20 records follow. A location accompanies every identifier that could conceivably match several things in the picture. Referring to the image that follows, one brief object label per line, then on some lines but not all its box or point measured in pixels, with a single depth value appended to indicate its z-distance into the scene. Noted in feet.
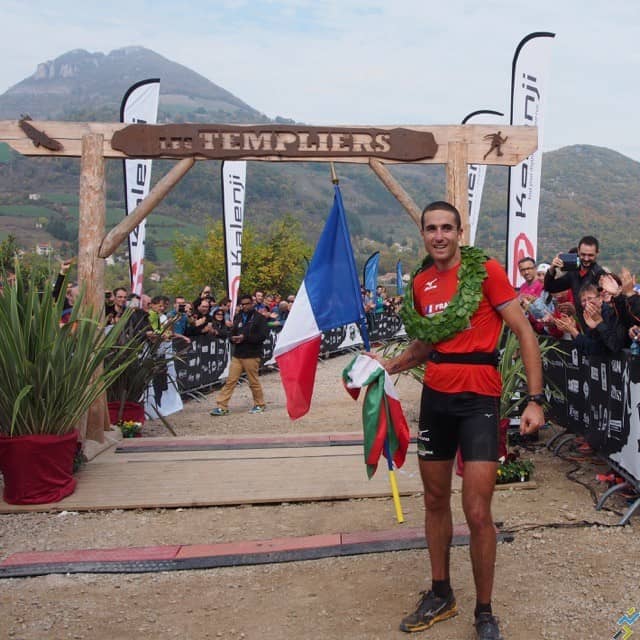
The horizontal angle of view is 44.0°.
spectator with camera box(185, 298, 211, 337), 45.65
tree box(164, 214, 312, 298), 159.43
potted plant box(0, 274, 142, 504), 19.95
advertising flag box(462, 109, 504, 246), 39.65
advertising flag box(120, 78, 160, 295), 38.60
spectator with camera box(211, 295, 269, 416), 38.19
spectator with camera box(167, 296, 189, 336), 45.43
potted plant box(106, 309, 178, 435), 29.30
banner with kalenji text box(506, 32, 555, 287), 33.04
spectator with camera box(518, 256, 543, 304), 30.37
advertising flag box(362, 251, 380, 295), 95.09
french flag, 16.57
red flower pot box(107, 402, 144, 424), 29.37
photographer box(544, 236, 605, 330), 24.35
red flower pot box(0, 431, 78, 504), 20.01
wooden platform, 20.42
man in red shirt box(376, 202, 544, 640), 11.73
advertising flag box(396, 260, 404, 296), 106.63
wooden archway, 25.00
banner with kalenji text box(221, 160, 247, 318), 48.01
